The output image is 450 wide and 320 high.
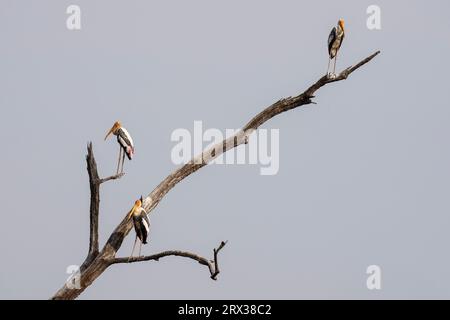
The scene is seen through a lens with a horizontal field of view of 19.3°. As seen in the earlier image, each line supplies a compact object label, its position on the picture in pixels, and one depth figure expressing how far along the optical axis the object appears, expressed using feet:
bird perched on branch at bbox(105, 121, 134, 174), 96.27
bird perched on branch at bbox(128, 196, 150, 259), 85.61
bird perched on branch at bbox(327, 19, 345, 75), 100.63
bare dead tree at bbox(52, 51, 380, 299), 82.07
